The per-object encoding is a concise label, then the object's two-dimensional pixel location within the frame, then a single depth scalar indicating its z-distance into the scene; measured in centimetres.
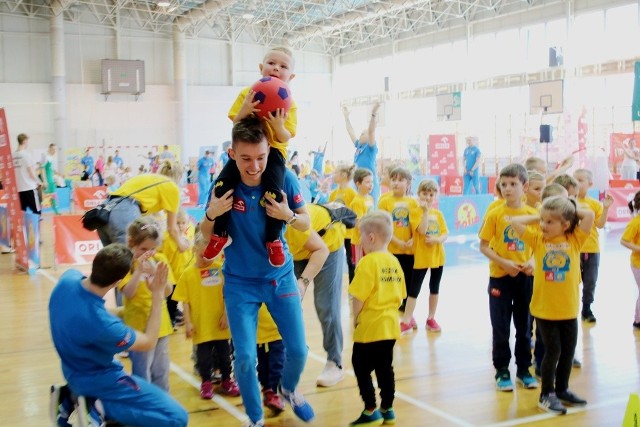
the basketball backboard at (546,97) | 2025
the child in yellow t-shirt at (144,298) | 413
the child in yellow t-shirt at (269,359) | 467
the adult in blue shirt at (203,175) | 2042
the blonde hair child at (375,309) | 422
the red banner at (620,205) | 1580
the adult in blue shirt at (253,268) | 361
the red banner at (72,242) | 1112
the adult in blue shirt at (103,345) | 336
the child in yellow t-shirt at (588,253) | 695
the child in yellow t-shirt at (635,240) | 662
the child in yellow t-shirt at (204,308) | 489
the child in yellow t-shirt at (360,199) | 739
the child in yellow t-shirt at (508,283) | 503
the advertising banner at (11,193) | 1001
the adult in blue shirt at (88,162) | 2602
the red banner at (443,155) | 2367
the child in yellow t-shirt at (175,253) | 607
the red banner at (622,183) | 1731
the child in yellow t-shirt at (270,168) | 360
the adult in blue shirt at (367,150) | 878
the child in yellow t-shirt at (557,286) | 451
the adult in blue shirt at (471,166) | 1911
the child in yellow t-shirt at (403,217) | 679
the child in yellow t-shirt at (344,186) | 783
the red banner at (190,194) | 2003
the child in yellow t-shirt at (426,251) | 664
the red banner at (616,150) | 2072
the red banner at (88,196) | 1864
